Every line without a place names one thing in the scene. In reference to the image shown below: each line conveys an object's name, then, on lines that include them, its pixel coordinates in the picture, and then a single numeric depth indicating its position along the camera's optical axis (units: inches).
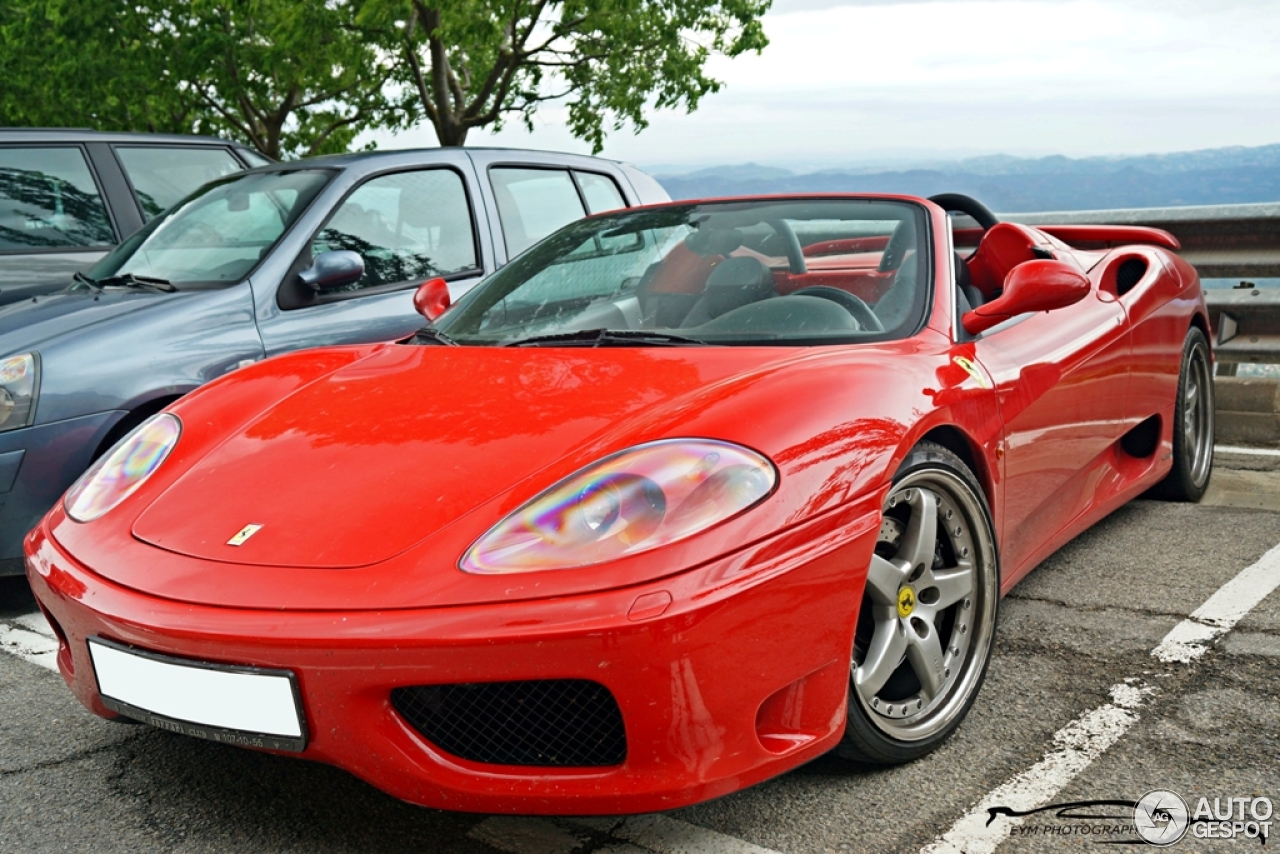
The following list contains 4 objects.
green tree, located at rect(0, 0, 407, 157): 665.0
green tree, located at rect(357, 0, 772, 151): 655.1
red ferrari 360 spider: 76.8
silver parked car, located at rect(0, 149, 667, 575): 148.5
